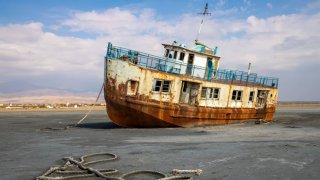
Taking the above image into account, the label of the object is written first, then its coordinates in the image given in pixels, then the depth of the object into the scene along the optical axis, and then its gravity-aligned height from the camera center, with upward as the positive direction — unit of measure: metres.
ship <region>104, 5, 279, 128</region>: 21.38 +0.38
